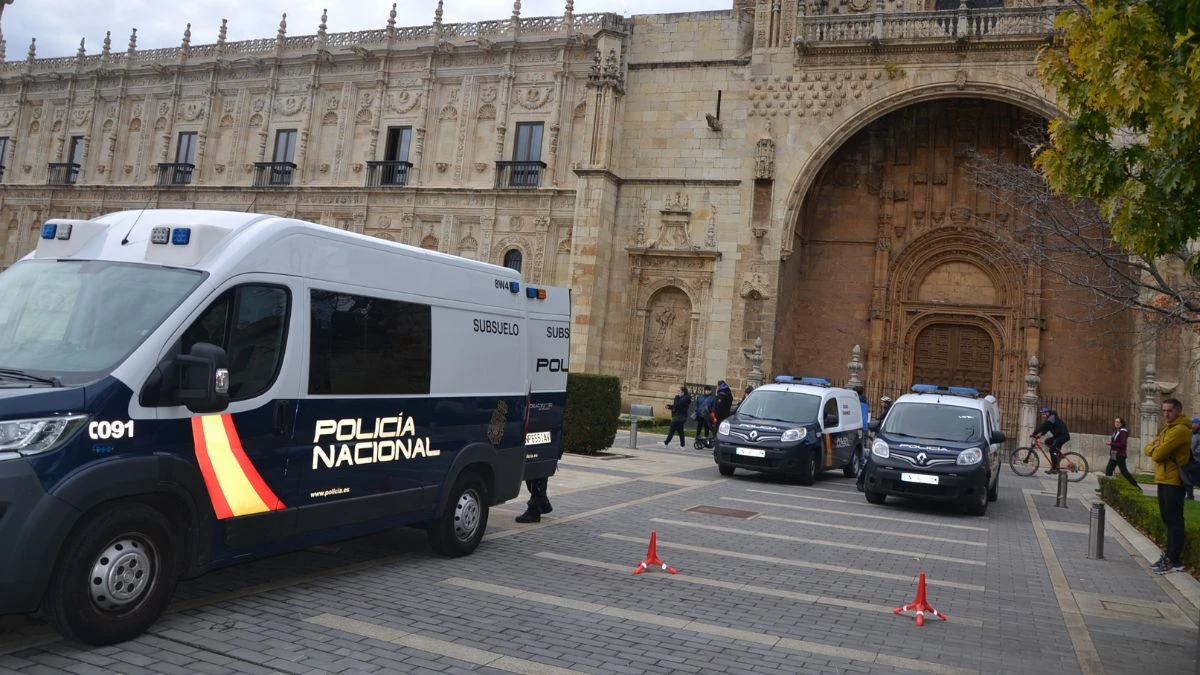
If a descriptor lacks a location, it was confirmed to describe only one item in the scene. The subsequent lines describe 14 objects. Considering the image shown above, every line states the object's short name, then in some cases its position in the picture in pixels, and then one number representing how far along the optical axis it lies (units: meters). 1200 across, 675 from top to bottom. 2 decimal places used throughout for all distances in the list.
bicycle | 19.47
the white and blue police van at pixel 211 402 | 4.64
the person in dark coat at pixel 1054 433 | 18.77
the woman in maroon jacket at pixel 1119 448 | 16.20
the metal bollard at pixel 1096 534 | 9.77
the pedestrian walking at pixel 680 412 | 21.80
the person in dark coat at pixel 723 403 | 21.00
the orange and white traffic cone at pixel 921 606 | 6.60
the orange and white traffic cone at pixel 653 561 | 7.75
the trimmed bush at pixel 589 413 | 17.36
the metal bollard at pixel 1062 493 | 14.34
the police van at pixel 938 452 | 12.66
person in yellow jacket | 8.65
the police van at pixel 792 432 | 15.21
